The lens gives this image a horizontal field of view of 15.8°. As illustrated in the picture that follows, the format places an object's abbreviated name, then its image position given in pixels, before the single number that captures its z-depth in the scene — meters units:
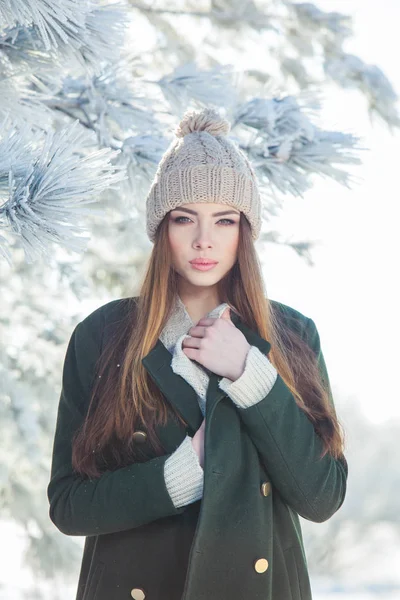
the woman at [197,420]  2.13
